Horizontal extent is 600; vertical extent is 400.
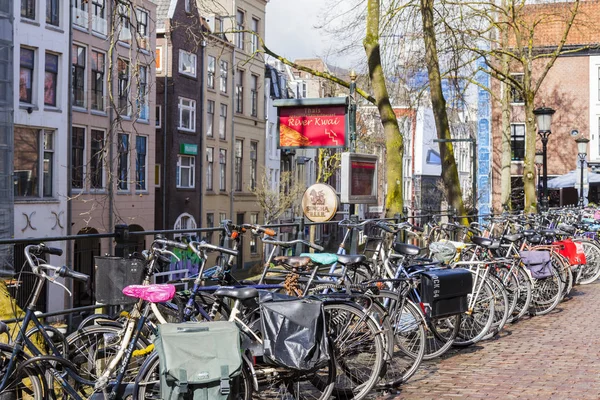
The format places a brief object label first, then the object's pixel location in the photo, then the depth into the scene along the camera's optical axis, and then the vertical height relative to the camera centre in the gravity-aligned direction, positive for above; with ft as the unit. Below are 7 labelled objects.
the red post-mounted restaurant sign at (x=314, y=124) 40.70 +3.84
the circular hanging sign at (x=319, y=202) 41.19 +0.03
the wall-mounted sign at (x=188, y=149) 136.87 +8.61
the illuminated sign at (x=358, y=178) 38.96 +1.17
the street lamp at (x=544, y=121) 75.61 +7.47
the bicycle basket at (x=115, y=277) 19.57 -1.78
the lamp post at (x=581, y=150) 91.40 +6.14
